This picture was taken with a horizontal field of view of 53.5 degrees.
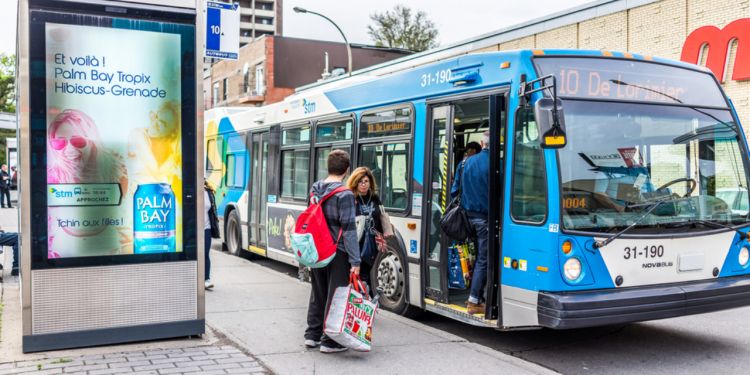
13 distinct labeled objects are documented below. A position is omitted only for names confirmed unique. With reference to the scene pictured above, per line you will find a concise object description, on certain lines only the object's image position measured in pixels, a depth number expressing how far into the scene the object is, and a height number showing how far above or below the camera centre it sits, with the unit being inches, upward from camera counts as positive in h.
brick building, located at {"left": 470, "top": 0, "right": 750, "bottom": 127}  657.0 +144.0
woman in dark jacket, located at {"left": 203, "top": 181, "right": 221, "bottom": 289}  377.1 -28.1
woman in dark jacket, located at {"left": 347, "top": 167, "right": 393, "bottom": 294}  277.6 -19.8
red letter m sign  644.1 +114.4
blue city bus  243.0 -5.8
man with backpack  246.7 -25.8
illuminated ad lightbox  236.7 +9.5
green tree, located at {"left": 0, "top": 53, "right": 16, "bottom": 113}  2397.9 +266.8
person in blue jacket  273.0 -14.0
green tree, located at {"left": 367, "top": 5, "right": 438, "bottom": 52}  2390.5 +452.4
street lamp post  1064.0 +224.7
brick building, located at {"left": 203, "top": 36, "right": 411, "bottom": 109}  1812.3 +265.8
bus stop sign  410.7 +77.5
